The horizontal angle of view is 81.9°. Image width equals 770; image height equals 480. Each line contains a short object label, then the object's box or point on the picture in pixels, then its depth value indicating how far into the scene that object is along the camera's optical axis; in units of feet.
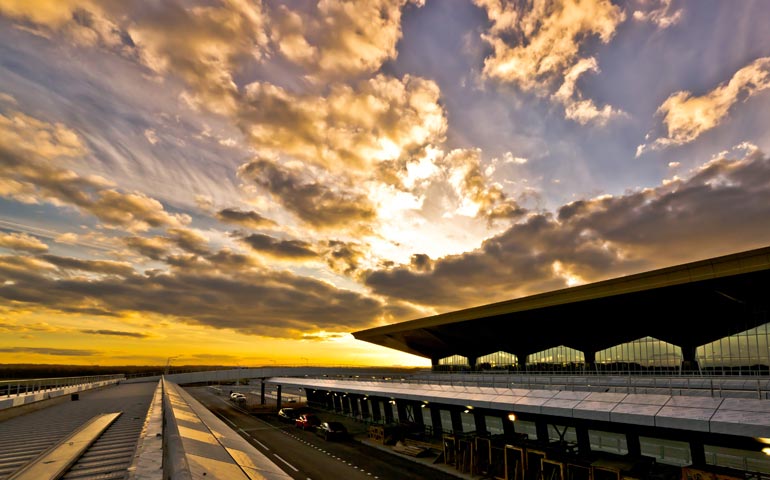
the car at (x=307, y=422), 166.83
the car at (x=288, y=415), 190.70
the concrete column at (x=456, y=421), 126.55
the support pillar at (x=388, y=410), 166.80
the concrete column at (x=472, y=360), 273.29
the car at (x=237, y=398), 268.19
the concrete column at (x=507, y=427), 104.72
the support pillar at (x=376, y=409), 177.68
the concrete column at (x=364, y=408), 188.03
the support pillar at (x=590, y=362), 191.01
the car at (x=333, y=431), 143.64
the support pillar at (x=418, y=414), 147.80
